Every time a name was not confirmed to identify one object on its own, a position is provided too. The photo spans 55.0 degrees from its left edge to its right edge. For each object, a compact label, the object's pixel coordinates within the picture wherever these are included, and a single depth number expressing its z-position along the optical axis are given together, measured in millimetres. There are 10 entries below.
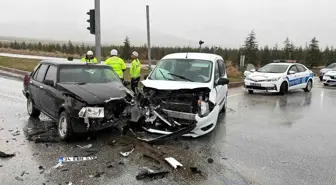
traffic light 11445
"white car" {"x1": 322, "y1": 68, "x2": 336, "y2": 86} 21000
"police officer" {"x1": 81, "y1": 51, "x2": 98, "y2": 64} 10641
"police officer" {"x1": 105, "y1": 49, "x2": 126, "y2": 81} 10656
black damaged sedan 6094
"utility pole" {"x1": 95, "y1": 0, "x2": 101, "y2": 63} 11281
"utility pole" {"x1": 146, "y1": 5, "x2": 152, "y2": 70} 13227
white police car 14984
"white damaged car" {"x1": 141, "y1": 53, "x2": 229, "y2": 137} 6703
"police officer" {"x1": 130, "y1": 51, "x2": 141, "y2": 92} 11547
